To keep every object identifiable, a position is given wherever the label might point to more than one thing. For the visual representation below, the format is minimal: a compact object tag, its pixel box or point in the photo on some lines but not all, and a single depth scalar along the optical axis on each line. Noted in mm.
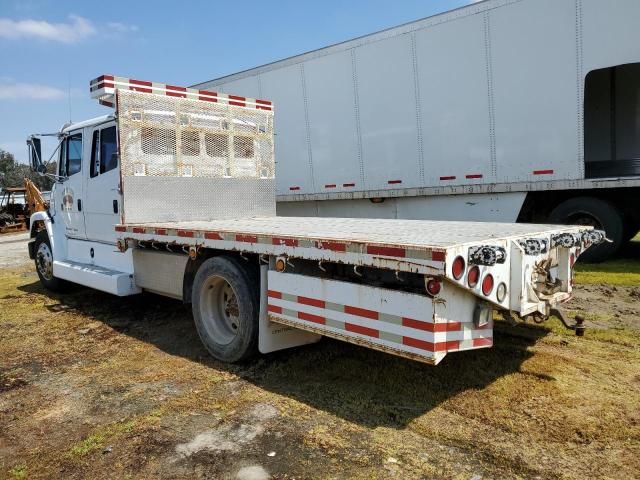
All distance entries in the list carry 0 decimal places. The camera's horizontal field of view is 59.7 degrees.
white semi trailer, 7832
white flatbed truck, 3338
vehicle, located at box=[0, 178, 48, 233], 24625
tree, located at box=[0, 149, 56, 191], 56312
